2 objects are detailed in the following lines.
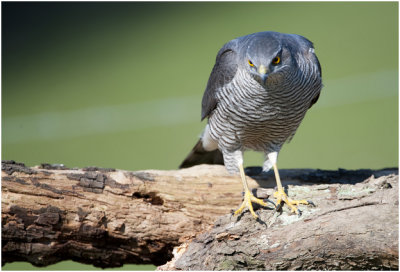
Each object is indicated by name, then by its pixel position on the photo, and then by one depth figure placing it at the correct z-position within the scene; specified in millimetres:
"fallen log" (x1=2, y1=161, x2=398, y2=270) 6238
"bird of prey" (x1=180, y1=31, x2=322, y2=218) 6953
